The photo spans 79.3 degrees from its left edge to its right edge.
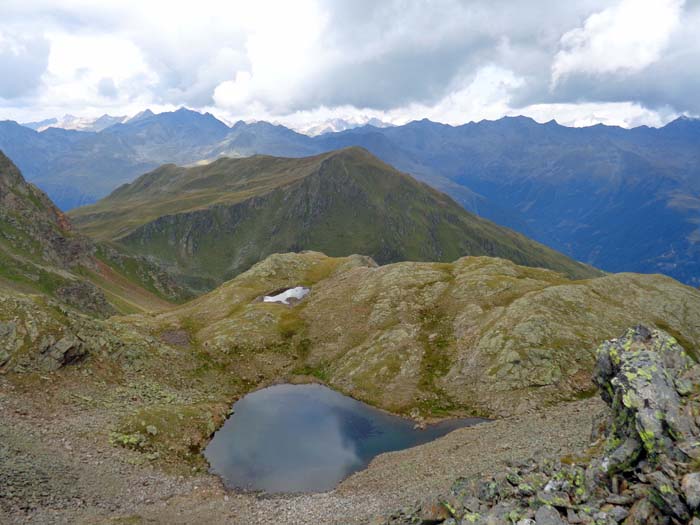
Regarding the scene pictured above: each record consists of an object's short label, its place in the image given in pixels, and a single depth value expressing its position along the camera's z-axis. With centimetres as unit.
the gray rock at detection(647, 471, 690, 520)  1939
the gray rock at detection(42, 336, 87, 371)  5988
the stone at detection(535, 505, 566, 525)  2267
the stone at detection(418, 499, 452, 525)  2933
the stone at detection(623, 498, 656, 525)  2056
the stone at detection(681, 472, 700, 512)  1908
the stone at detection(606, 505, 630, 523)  2147
